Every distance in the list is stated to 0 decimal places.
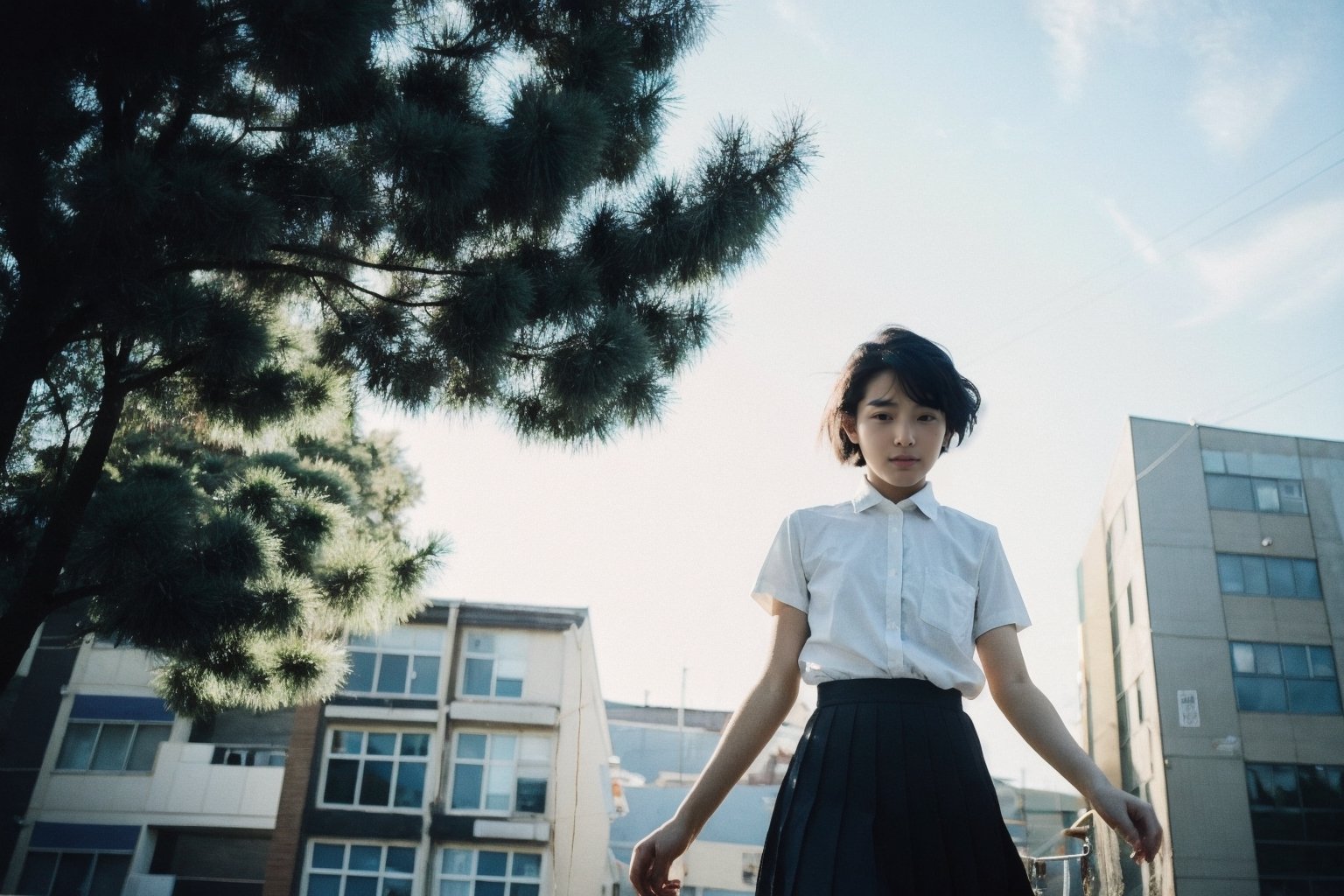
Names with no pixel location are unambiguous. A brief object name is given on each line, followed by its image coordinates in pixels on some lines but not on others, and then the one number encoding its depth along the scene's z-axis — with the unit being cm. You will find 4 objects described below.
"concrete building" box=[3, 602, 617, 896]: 1357
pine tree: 276
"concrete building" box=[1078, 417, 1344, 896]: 1451
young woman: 92
